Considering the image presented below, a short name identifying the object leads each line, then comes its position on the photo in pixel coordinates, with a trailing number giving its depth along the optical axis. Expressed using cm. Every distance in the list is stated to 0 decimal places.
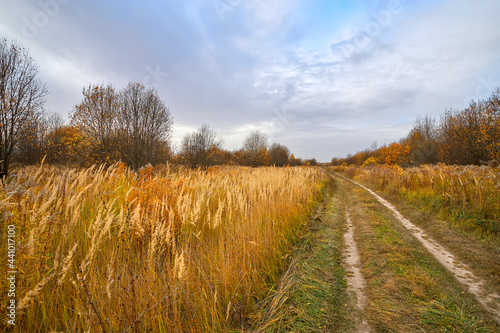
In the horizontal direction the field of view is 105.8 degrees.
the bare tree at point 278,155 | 4744
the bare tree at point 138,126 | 1441
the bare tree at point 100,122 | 1506
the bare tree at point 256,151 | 3753
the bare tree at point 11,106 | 855
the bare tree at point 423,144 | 2745
